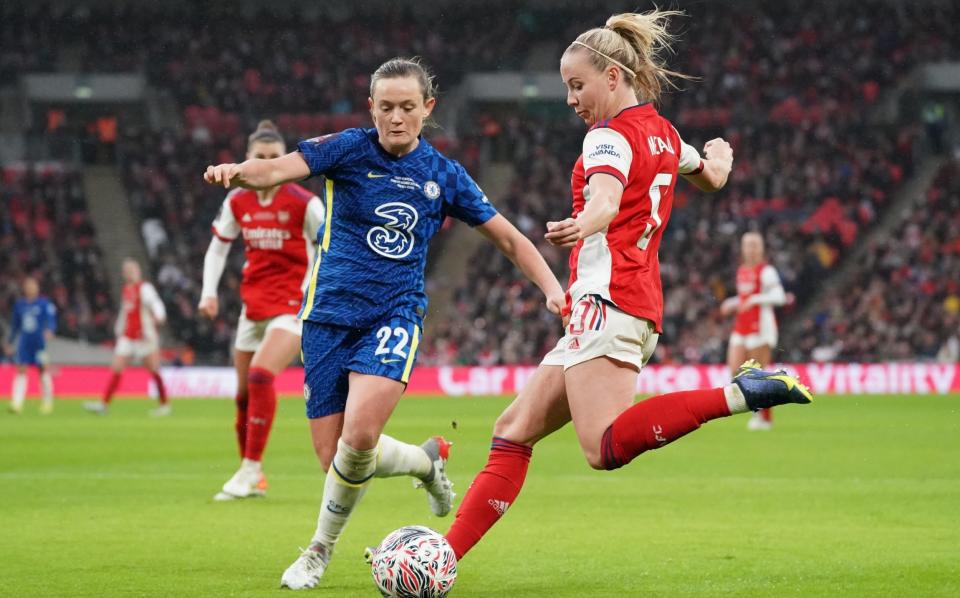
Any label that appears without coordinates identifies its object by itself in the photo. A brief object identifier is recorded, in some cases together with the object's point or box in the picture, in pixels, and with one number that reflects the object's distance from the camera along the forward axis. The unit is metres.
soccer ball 5.24
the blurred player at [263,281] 9.62
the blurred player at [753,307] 16.98
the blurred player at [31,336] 21.66
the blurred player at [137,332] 20.89
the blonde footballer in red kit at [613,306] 5.23
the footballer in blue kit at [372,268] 5.94
